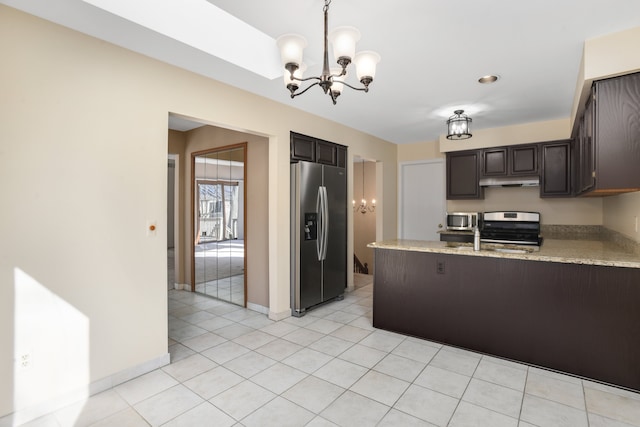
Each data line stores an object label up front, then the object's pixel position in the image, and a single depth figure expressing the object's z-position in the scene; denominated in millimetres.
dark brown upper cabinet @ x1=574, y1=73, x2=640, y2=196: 2320
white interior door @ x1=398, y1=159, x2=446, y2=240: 5832
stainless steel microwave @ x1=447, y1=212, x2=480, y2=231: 5133
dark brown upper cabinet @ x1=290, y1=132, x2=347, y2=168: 4000
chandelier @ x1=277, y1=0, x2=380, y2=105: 1764
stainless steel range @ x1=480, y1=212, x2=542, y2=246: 4594
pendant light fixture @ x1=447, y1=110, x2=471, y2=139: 3951
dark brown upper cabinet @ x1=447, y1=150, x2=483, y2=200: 5164
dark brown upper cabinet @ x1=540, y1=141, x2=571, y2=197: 4468
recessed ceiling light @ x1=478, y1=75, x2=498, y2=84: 3139
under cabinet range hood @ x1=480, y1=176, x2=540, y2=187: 4684
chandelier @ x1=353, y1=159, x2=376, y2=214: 8484
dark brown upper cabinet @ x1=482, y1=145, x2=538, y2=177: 4688
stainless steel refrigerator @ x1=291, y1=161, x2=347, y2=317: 3916
